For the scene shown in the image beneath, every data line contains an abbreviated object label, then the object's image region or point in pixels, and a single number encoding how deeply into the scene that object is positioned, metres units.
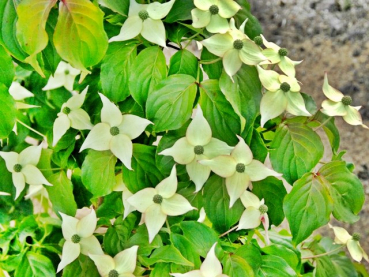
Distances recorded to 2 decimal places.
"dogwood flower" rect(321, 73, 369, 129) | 0.65
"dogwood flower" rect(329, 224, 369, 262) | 0.84
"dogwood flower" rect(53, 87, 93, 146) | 0.63
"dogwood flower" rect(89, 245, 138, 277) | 0.63
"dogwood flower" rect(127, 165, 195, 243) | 0.60
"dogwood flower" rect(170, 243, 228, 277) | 0.59
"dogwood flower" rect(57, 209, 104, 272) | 0.65
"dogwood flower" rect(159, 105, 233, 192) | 0.58
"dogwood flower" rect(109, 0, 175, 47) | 0.58
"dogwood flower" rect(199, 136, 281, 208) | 0.58
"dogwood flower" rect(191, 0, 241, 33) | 0.57
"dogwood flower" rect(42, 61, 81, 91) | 0.78
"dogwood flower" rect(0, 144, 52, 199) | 0.66
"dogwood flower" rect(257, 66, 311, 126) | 0.59
